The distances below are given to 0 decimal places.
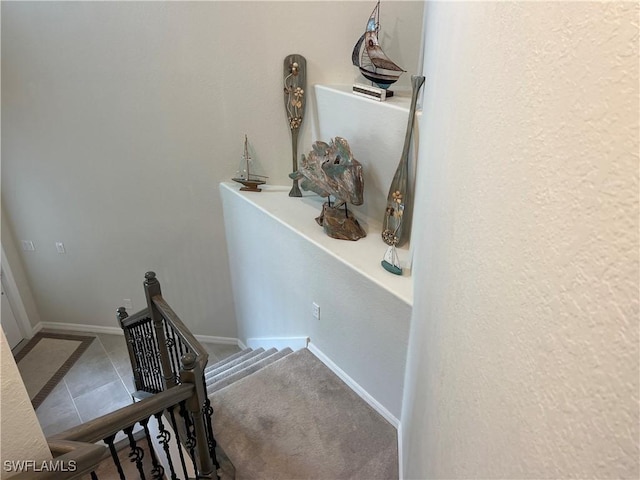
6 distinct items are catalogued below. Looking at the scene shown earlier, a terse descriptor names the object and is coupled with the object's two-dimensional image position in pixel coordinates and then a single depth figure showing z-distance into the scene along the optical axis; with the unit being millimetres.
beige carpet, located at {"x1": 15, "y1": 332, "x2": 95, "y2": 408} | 4703
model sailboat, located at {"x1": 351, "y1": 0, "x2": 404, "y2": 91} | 3113
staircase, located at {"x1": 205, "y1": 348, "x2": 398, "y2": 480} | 2588
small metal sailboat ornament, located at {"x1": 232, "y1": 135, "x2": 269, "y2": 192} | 4121
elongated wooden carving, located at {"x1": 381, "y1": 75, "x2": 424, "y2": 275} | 2746
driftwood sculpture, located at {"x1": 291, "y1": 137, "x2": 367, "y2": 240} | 3125
